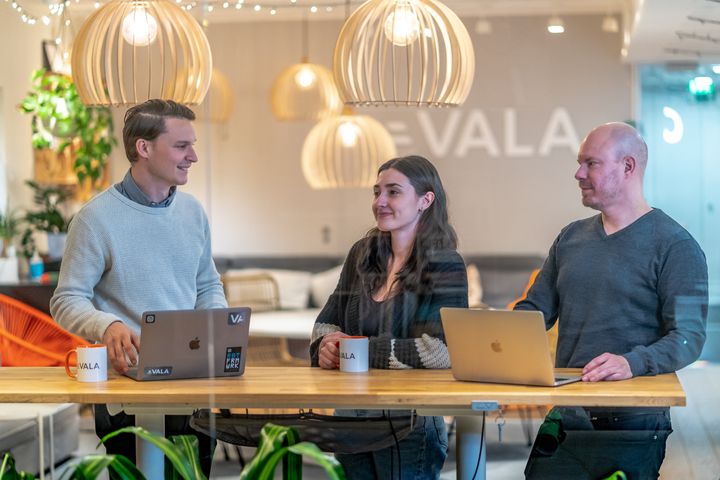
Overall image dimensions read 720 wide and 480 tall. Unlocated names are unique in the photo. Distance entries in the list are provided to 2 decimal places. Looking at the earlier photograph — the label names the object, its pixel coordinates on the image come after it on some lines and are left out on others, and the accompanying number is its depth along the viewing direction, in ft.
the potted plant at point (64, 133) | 20.86
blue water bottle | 21.98
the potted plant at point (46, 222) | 22.81
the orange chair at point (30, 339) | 13.89
